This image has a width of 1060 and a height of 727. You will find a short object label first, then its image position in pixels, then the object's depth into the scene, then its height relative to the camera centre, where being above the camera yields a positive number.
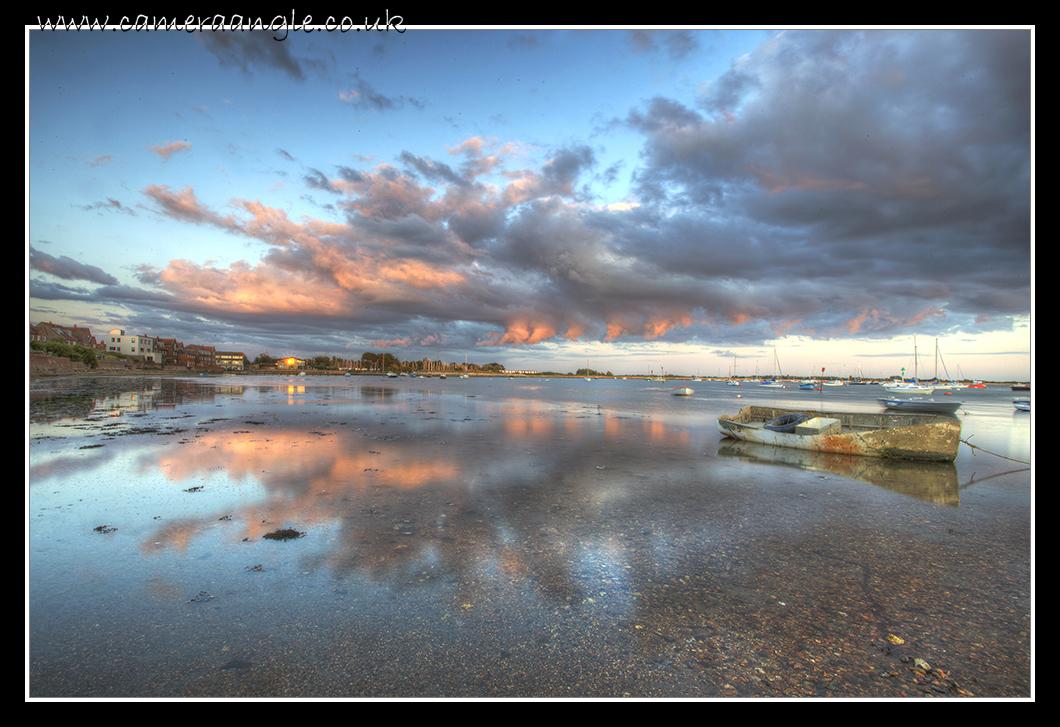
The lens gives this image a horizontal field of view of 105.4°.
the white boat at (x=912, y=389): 112.95 -8.43
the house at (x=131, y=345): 133.62 +5.65
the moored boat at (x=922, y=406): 45.42 -6.03
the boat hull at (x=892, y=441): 17.42 -3.73
